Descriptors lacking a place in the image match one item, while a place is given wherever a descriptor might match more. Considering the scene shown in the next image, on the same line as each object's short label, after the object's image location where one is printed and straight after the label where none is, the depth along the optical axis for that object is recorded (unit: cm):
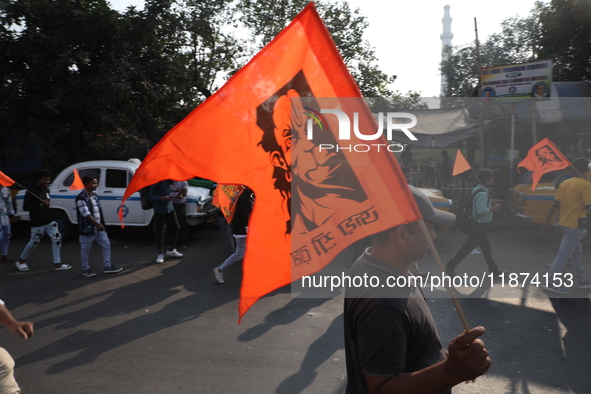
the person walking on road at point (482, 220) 757
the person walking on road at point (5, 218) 877
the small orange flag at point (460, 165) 760
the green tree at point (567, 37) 1747
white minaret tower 17725
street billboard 1708
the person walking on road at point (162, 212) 895
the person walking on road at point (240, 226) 729
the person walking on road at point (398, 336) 169
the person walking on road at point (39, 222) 834
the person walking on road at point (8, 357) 302
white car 1069
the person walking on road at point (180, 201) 945
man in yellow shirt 668
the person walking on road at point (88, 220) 775
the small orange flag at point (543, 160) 780
